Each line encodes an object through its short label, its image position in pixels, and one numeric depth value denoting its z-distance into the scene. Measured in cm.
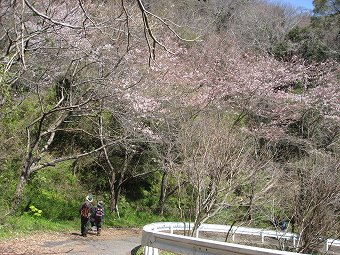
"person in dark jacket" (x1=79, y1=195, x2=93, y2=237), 1507
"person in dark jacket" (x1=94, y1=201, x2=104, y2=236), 1605
